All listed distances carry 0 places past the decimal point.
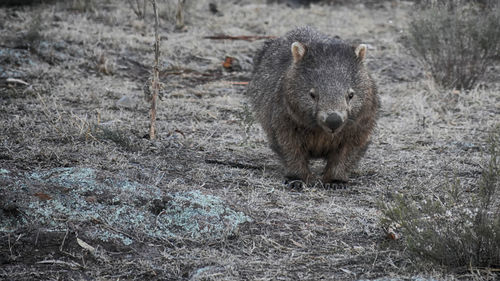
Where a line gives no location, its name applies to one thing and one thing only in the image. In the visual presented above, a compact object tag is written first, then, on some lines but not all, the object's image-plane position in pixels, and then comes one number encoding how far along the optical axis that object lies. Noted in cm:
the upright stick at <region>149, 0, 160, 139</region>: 1184
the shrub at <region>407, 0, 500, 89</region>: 1648
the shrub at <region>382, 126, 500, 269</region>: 664
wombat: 977
